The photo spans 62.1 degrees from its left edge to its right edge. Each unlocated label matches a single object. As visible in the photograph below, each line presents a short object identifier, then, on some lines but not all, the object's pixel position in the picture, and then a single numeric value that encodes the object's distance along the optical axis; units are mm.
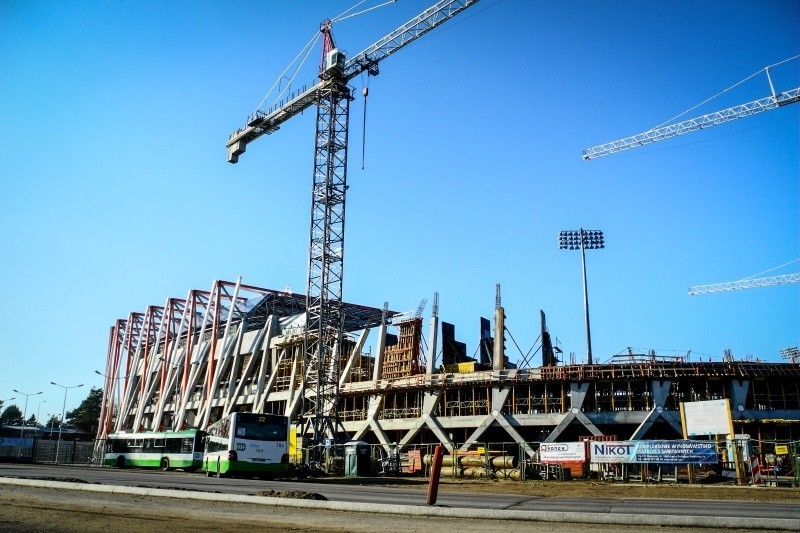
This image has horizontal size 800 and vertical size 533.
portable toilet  36594
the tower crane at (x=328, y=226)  51969
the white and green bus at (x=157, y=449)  40156
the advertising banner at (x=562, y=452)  31394
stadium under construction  44812
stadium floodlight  78838
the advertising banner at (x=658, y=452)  27922
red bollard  12902
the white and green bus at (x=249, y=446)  29141
